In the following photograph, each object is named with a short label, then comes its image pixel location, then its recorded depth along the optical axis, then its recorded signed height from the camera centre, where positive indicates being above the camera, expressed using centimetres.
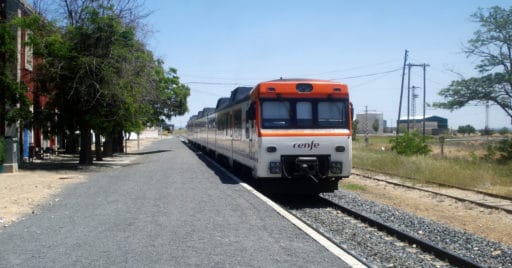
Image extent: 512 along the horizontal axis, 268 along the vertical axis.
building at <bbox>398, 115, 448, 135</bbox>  13840 +306
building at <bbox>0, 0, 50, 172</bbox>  2041 +261
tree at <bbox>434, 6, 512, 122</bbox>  3008 +298
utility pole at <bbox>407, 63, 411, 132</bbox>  5134 +467
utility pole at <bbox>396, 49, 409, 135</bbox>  4857 +392
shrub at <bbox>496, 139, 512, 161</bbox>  2773 -82
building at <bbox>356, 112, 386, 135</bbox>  12775 +265
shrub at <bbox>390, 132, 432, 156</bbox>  3047 -62
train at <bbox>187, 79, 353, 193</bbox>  1327 +1
